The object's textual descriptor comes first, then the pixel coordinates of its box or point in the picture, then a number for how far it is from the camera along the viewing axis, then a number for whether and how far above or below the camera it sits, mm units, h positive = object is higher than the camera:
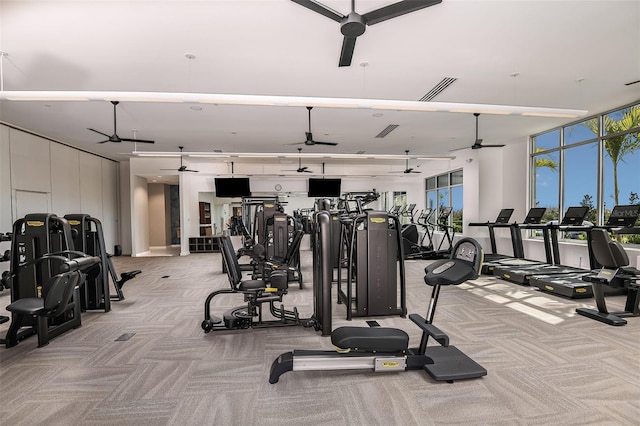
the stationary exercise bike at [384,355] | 2373 -1258
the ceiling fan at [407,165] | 10431 +1614
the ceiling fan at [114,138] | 5889 +1445
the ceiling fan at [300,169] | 10153 +1399
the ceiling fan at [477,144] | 6891 +1446
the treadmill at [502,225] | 7379 -584
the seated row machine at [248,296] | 3363 -1035
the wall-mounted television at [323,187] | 11922 +822
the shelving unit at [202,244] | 10867 -1336
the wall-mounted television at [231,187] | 11219 +811
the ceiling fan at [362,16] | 2381 +1608
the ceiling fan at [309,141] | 6321 +1452
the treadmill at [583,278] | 4637 -1294
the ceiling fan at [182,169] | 9391 +1298
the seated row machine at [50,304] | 2879 -945
